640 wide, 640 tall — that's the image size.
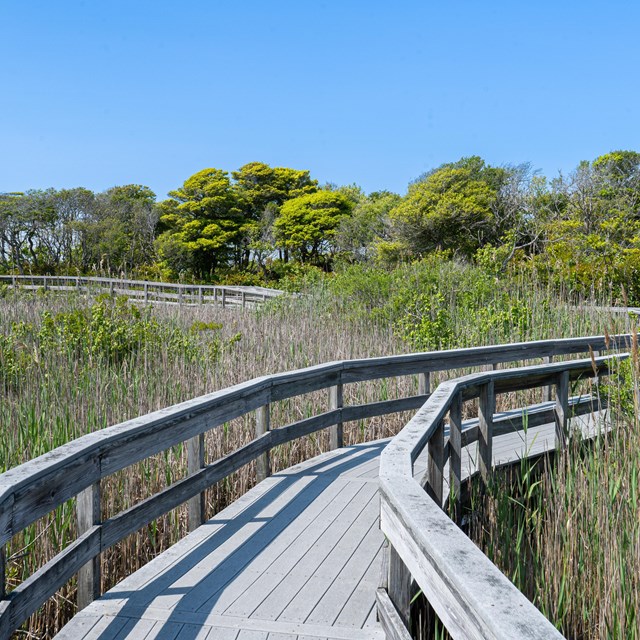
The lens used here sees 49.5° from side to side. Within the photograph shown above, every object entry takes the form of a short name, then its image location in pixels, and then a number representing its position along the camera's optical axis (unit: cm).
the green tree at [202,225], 3403
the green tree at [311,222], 3369
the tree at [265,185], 3844
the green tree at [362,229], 2938
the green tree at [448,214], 2419
